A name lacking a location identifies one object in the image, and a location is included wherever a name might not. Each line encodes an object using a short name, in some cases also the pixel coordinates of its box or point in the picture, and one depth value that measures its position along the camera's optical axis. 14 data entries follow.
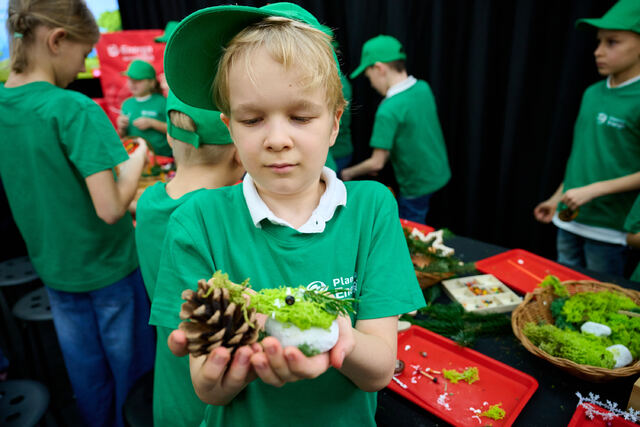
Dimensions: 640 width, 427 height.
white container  1.42
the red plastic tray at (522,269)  1.63
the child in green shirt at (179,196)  1.07
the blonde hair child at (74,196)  1.39
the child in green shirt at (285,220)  0.68
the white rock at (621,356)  1.09
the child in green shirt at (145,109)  3.61
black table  1.00
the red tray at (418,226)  2.11
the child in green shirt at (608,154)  1.93
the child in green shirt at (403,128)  2.95
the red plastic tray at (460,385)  1.01
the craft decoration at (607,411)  0.92
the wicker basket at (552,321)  1.03
